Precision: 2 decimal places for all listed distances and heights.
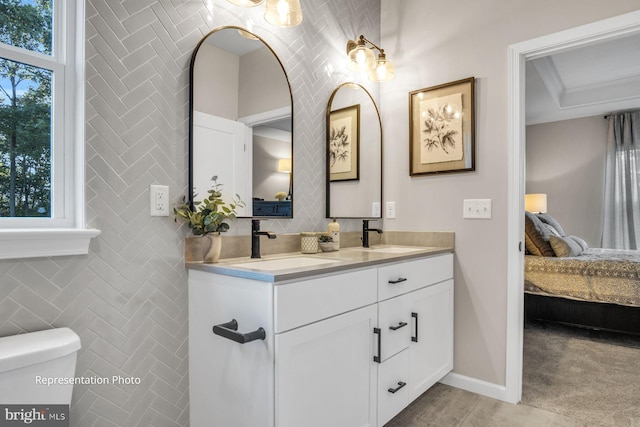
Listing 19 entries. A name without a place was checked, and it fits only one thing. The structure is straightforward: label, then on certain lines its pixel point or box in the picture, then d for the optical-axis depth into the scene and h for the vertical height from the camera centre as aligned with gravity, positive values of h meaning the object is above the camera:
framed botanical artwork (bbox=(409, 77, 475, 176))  2.29 +0.56
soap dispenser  2.16 -0.11
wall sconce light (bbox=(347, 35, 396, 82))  2.26 +0.95
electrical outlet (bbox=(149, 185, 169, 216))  1.45 +0.05
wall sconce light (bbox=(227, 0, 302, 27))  1.73 +0.94
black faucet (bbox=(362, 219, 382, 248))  2.41 -0.11
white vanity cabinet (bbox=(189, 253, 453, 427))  1.24 -0.51
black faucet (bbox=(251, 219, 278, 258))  1.74 -0.11
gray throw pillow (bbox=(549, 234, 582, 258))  3.63 -0.30
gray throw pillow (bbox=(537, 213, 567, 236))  4.41 -0.06
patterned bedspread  3.14 -0.54
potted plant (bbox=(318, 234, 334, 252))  2.09 -0.16
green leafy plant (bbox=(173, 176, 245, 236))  1.51 +0.00
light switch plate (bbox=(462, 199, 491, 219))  2.21 +0.04
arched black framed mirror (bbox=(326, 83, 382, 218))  2.31 +0.40
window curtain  5.11 +0.46
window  1.19 +0.30
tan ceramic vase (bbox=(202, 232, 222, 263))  1.52 -0.14
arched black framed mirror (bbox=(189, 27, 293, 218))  1.61 +0.44
